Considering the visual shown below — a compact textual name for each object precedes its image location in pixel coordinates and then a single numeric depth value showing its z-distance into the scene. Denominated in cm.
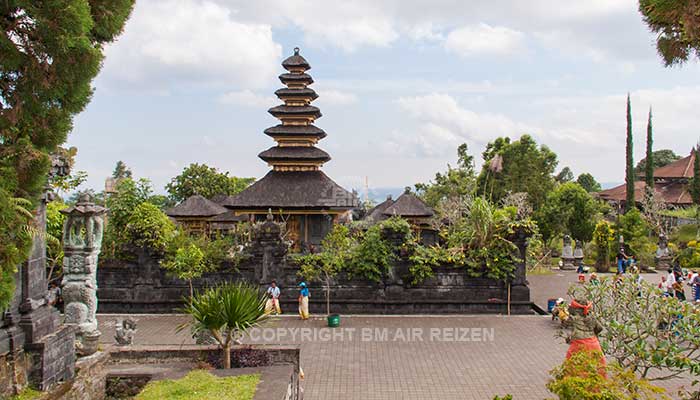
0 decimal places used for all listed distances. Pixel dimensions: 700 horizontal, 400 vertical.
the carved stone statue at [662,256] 2692
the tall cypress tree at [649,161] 3666
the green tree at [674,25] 652
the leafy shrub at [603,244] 2628
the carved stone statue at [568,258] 2670
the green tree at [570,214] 2875
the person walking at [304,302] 1503
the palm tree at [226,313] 835
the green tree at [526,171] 3684
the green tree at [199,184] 3994
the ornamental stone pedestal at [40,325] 679
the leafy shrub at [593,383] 543
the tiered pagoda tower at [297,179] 2338
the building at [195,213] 2716
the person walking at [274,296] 1490
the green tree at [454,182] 3918
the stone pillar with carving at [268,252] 1627
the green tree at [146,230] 1617
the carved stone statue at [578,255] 2686
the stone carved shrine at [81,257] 999
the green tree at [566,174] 7293
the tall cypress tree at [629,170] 3412
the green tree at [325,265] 1614
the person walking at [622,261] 2243
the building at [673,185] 4066
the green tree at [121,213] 1659
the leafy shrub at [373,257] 1611
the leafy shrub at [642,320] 761
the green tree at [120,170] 6519
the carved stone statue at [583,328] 763
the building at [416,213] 2598
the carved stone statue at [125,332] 1030
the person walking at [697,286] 1609
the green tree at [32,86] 516
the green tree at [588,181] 6538
